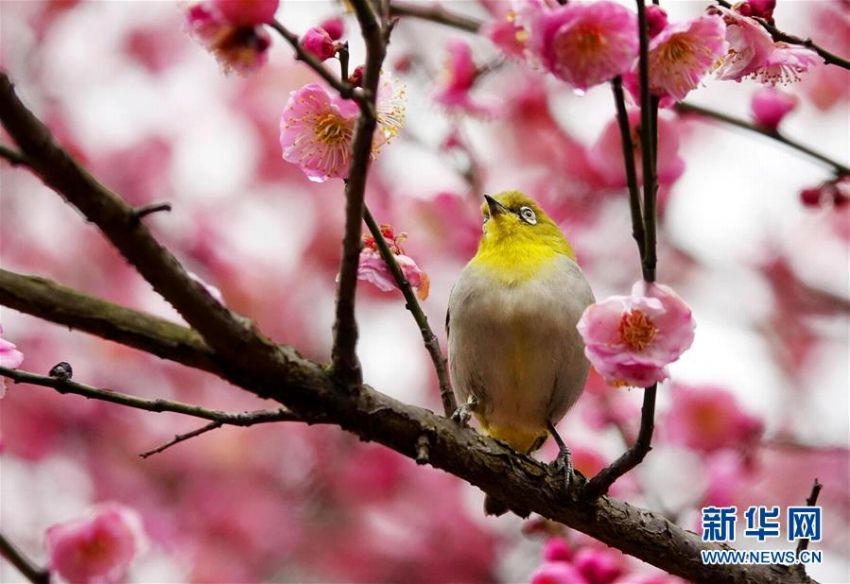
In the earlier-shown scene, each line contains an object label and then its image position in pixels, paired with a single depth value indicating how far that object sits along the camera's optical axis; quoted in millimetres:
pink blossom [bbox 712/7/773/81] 4625
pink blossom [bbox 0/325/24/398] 4539
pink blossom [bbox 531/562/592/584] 6176
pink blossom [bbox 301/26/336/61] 4461
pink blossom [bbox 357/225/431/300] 5227
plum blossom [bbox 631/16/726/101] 4074
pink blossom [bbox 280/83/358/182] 4898
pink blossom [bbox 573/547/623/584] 6449
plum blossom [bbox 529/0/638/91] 3824
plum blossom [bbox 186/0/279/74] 3691
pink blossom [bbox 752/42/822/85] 4848
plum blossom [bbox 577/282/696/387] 4227
